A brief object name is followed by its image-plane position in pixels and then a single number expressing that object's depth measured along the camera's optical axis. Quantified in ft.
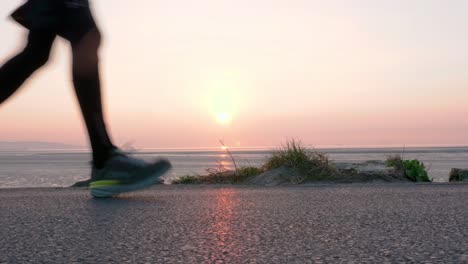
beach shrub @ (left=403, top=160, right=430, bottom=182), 19.68
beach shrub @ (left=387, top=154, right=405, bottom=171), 19.83
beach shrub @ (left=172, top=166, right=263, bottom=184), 19.27
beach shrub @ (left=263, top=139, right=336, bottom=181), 17.08
